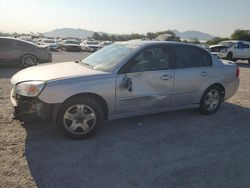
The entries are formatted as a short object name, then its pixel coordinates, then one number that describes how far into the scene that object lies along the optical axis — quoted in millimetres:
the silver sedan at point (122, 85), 3140
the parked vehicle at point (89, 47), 26388
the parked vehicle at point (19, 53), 8814
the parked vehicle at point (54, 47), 24833
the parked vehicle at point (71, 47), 26217
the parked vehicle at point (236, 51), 15266
